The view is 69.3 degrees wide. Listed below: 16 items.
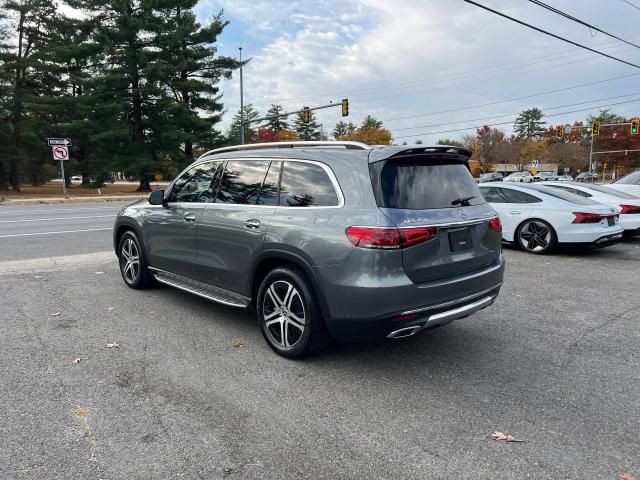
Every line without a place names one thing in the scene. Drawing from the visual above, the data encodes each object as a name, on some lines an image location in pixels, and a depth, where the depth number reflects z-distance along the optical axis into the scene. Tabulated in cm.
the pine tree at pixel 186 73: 3644
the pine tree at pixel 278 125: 9631
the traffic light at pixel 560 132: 4557
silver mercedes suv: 339
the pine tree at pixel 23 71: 3666
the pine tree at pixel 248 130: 7618
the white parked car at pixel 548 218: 853
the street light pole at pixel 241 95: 3516
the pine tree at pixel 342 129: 9700
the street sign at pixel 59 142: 2464
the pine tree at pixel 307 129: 9264
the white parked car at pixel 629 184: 1155
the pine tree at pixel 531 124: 11750
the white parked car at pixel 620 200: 1005
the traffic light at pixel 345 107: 2925
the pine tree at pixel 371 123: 9476
